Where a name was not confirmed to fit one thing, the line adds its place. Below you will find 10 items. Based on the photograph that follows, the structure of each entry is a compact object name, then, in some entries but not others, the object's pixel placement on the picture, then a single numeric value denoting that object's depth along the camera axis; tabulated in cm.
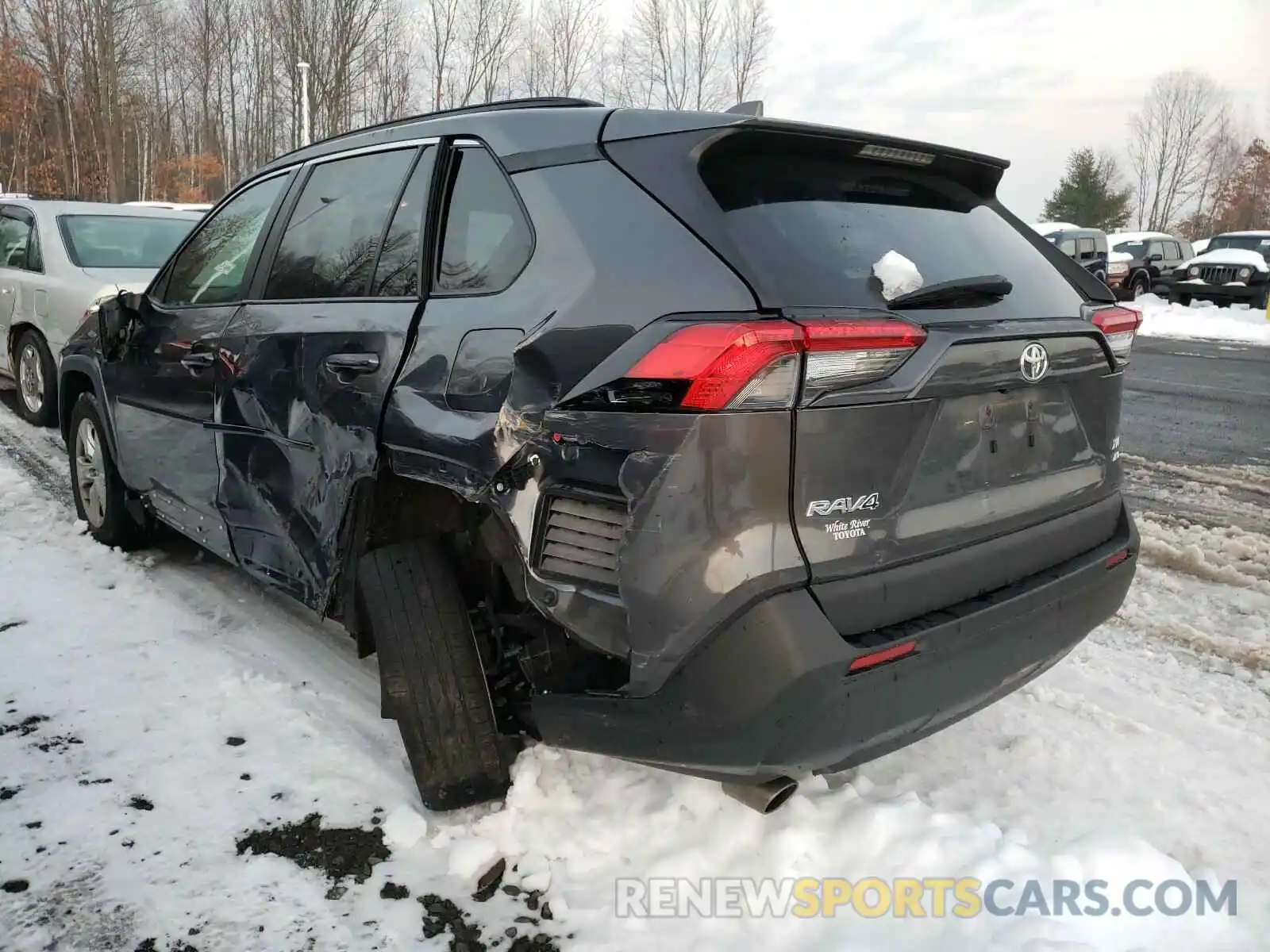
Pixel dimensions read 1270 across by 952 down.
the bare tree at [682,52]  3803
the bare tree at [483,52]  3619
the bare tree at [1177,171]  6462
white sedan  689
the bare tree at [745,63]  3825
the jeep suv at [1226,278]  2206
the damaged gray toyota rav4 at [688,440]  185
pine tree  4738
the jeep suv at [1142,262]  2495
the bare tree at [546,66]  3769
